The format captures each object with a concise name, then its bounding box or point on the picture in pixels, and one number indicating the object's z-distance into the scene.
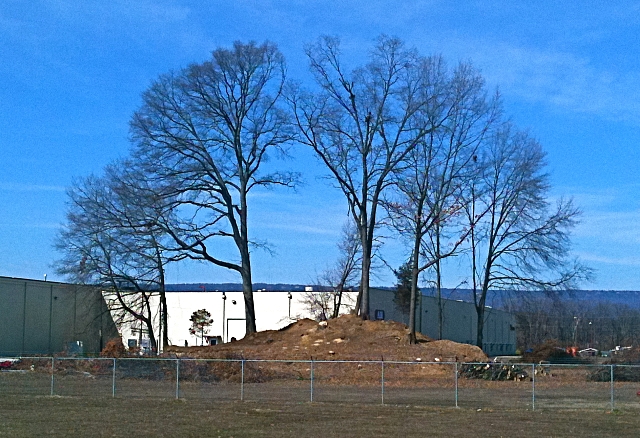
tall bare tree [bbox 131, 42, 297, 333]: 48.97
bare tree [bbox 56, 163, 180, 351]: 49.06
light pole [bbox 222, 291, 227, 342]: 75.33
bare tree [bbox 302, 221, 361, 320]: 75.06
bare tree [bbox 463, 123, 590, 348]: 53.72
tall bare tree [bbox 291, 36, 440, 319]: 48.62
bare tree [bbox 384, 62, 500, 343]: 48.97
